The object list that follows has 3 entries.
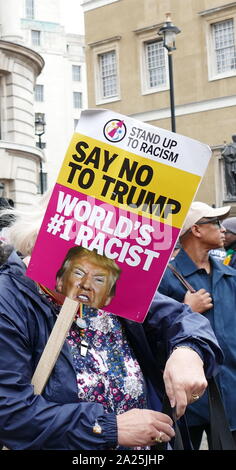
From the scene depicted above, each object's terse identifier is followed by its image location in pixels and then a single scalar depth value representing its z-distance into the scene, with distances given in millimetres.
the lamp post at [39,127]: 31492
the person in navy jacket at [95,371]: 2234
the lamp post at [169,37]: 18594
